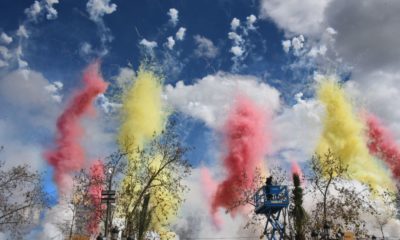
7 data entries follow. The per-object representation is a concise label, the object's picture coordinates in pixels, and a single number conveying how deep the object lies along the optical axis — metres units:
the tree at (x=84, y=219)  47.16
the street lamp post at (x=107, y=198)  34.19
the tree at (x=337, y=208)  41.72
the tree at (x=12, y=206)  34.34
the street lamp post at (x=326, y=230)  31.72
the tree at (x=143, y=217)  40.03
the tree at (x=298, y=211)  45.35
